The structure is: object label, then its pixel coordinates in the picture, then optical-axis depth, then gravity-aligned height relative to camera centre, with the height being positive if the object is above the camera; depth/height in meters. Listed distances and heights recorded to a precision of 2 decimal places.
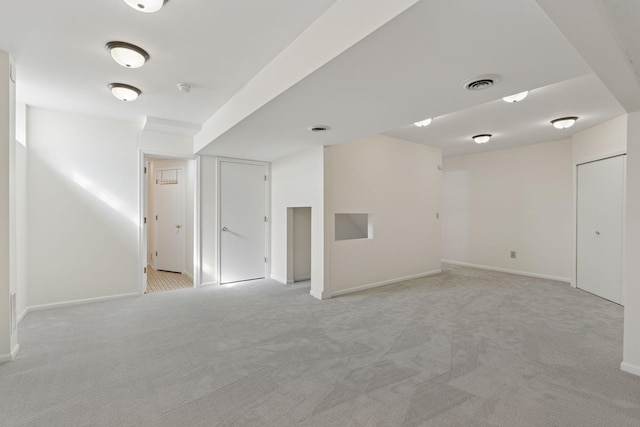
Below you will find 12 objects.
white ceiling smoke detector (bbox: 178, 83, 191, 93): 3.00 +1.32
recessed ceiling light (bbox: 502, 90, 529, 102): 3.18 +1.28
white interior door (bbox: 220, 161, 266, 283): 5.12 -0.21
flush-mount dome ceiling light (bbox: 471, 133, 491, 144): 4.94 +1.28
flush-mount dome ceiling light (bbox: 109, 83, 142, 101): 3.01 +1.27
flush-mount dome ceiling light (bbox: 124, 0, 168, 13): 1.72 +1.26
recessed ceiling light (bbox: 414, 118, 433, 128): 4.12 +1.28
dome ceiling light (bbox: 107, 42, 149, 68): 2.28 +1.28
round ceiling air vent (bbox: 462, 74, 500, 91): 2.04 +0.96
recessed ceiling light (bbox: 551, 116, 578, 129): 4.04 +1.28
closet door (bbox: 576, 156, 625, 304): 4.06 -0.25
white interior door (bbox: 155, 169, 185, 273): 6.25 -0.22
